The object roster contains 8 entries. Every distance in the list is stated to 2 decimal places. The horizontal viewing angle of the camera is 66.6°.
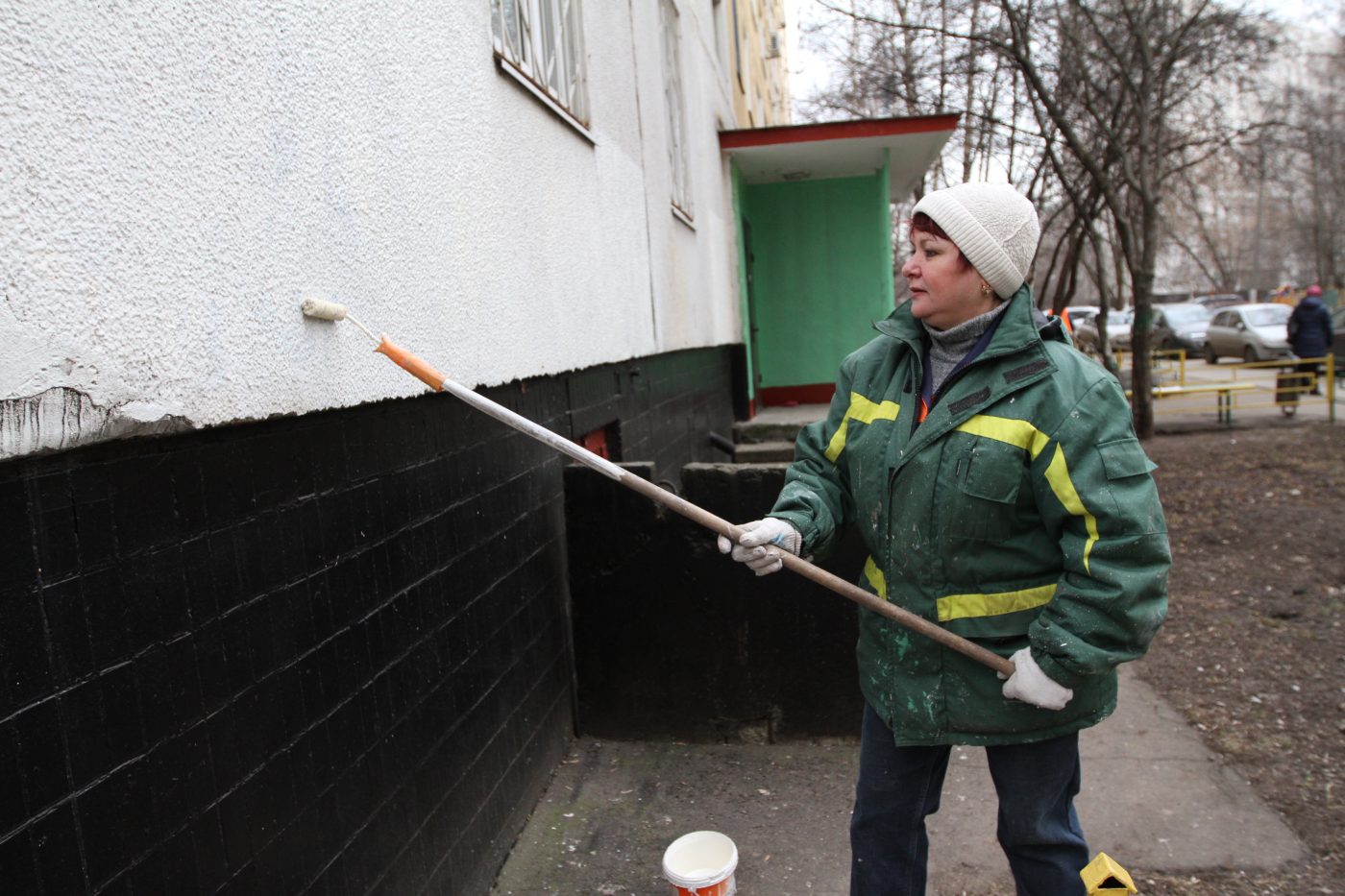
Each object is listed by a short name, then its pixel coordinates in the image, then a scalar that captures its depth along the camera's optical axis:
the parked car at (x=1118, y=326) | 32.47
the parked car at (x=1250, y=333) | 24.31
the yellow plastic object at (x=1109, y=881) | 2.50
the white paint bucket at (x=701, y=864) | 2.78
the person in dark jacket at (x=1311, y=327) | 16.70
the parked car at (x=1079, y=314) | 35.81
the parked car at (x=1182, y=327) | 30.30
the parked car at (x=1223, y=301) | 46.67
